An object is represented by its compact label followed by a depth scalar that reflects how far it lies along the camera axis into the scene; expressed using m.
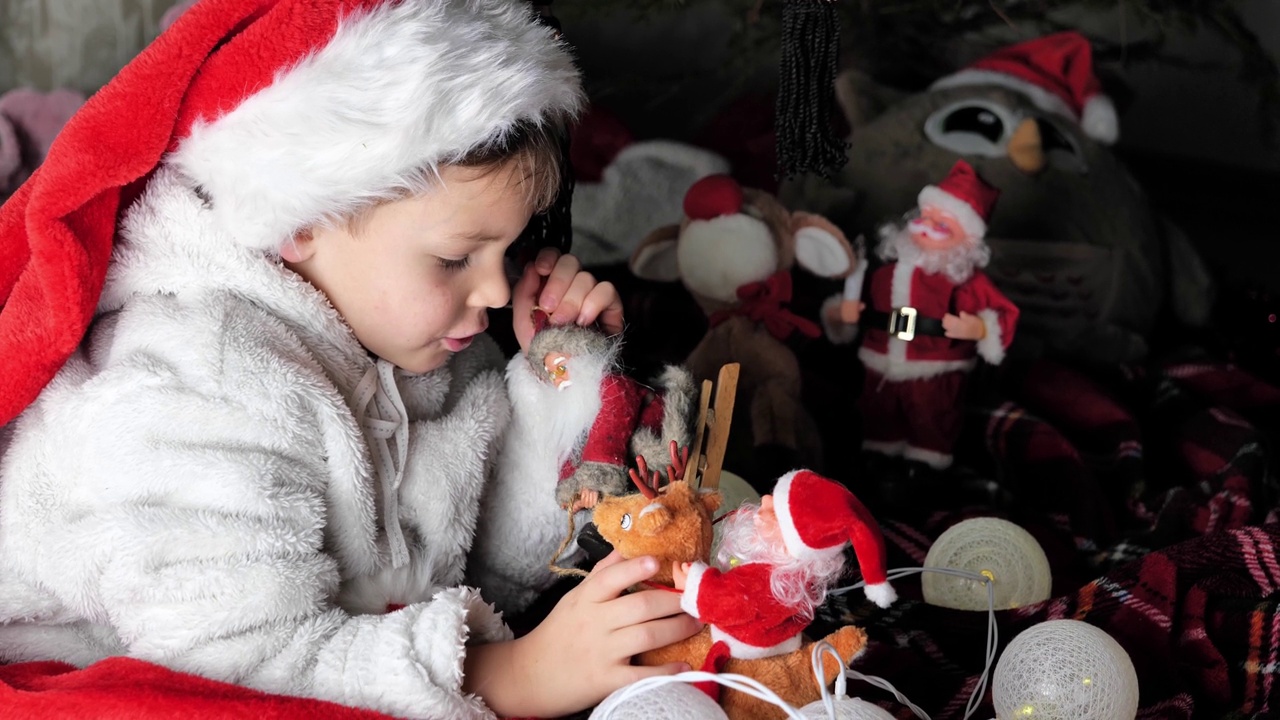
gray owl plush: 1.63
